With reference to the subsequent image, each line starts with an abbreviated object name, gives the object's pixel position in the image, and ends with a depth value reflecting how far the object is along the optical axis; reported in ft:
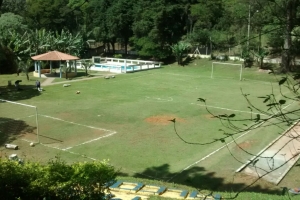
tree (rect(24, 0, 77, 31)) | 145.07
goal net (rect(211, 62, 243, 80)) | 106.11
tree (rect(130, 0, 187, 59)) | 130.00
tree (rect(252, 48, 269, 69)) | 106.65
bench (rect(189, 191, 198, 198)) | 26.24
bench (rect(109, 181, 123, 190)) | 27.37
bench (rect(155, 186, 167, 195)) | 27.25
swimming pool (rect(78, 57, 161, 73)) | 113.50
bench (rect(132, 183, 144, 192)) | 27.30
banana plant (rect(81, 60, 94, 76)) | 107.62
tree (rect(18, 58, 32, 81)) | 95.09
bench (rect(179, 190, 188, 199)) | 26.47
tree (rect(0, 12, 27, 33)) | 124.26
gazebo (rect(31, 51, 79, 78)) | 96.99
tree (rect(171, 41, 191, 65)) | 123.03
